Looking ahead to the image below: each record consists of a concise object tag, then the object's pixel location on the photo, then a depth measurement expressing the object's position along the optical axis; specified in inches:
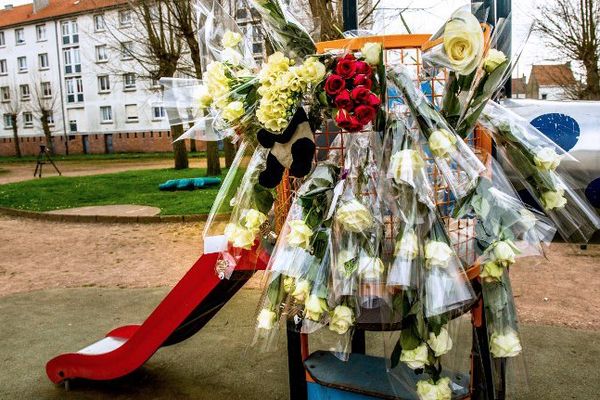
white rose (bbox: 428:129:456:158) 76.5
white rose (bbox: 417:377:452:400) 84.4
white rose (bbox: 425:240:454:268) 75.9
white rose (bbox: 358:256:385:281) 78.9
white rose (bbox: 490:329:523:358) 83.7
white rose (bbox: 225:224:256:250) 86.4
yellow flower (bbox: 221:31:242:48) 92.5
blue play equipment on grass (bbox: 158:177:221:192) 533.6
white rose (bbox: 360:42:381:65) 80.0
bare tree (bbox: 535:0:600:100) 729.0
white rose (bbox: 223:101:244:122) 84.0
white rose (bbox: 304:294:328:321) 78.9
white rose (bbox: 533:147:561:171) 84.0
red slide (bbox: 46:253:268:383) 117.0
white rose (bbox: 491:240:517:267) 77.5
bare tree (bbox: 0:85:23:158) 1702.0
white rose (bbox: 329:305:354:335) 80.0
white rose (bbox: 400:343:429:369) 79.7
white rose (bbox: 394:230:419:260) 77.4
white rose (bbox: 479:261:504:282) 80.6
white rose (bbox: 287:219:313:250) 79.1
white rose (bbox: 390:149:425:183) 75.4
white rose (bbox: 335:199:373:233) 78.1
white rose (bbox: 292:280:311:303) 80.2
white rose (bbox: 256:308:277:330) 83.6
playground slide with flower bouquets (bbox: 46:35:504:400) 89.8
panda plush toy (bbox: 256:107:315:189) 83.7
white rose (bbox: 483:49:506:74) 80.4
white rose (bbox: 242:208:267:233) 86.3
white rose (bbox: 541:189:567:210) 85.0
